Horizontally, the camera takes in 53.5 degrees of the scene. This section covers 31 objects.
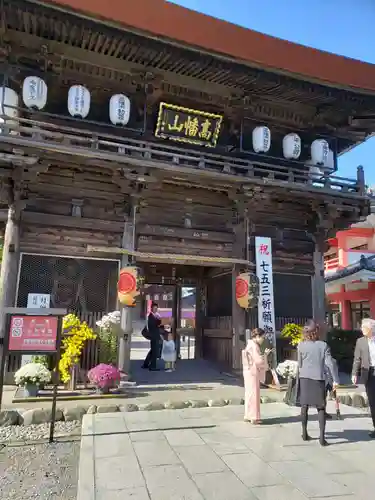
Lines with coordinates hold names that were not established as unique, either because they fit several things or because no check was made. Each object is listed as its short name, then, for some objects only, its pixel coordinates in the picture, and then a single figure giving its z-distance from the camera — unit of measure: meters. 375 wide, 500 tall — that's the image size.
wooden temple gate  8.56
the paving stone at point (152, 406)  7.09
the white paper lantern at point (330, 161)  11.61
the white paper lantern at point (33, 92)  8.53
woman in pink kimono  6.21
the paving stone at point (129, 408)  6.95
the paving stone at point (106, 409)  6.80
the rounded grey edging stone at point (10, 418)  6.19
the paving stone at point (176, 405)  7.26
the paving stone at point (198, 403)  7.42
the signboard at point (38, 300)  8.80
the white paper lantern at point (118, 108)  9.32
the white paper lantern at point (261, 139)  10.65
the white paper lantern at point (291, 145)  11.07
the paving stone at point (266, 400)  7.85
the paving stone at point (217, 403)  7.49
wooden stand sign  5.36
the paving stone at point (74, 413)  6.57
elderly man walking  5.73
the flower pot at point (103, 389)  7.76
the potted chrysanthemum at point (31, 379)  7.29
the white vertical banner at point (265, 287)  10.14
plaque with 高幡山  9.67
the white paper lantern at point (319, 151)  11.36
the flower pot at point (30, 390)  7.30
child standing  11.07
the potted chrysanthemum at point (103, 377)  7.71
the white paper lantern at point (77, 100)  8.95
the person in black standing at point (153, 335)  11.28
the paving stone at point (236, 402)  7.60
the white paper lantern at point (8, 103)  8.41
